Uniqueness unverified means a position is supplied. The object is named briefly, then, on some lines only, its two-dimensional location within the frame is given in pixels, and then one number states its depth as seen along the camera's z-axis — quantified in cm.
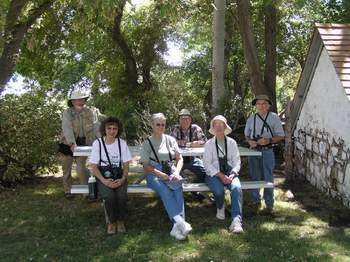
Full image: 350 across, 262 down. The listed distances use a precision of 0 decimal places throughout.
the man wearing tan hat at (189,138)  732
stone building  719
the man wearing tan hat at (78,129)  721
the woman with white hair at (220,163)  641
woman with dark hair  600
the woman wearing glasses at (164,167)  603
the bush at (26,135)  854
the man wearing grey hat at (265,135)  689
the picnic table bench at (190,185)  643
